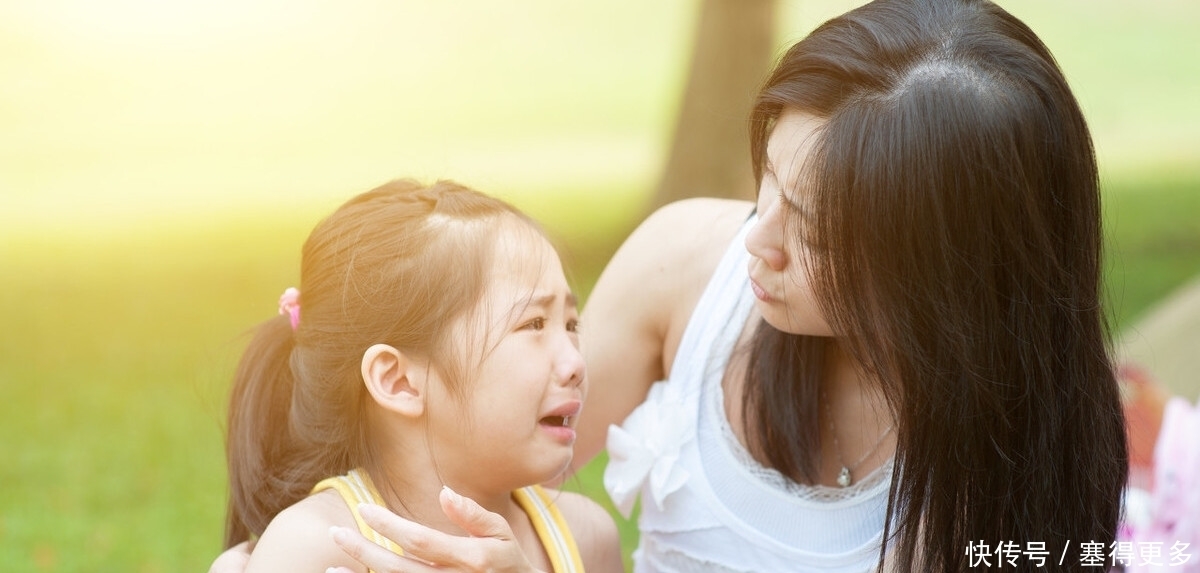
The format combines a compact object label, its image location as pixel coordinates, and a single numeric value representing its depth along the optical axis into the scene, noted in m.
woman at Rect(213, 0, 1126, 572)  2.35
